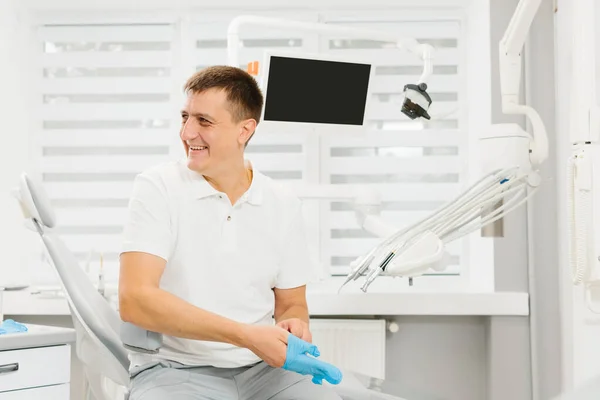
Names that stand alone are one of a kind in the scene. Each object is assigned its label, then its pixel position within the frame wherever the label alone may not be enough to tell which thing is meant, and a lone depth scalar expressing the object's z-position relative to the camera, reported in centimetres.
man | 167
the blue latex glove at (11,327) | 219
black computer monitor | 257
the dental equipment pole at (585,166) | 200
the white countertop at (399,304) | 272
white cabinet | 212
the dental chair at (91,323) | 187
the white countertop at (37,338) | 213
